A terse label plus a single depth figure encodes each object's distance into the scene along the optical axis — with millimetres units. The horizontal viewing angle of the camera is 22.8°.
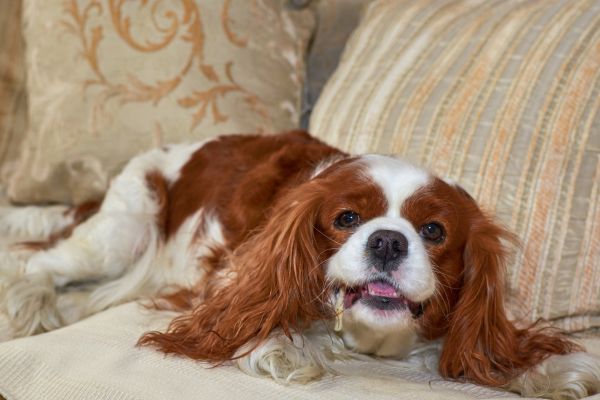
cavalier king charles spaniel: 1001
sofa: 1015
